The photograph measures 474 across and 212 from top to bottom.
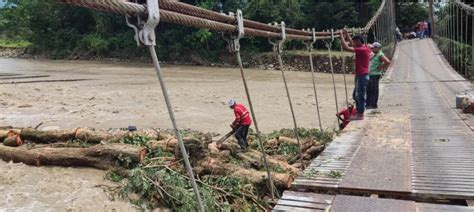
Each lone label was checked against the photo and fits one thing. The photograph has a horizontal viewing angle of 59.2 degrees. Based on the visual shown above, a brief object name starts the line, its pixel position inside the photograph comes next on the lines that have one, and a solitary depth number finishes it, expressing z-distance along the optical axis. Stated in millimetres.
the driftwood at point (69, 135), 6816
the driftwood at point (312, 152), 6093
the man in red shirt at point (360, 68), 7223
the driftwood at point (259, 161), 5223
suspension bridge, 2412
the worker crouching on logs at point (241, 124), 7391
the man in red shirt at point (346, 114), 7727
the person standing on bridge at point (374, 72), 8039
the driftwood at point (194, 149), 5094
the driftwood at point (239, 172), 4395
